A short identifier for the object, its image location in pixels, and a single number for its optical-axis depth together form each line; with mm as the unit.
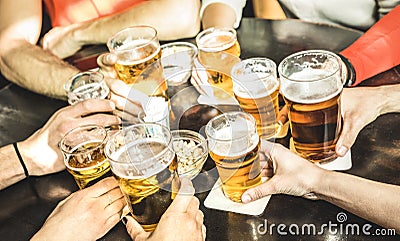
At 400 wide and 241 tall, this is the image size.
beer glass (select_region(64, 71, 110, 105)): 1391
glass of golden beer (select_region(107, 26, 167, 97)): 1343
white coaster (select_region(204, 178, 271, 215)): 1070
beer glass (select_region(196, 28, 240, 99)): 1369
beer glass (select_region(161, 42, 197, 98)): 1499
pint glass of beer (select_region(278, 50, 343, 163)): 1084
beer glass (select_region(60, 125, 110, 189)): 1132
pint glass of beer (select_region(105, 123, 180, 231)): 943
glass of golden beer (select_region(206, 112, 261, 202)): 1029
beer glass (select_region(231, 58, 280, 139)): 1187
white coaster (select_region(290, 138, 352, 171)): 1131
